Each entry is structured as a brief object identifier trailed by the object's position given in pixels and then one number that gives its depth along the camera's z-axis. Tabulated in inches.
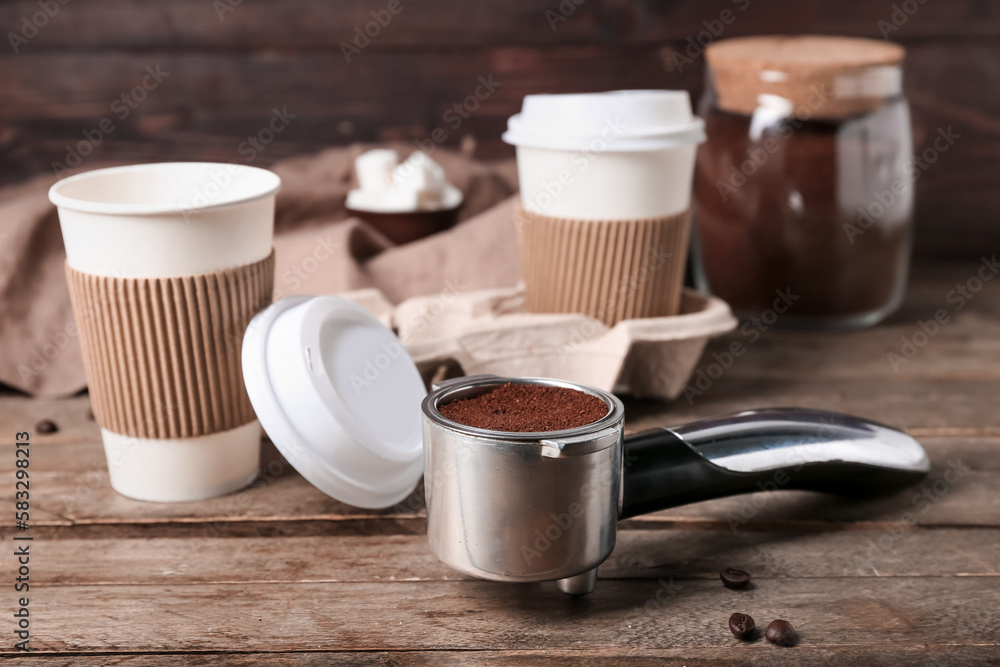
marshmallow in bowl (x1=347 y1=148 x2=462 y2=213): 47.3
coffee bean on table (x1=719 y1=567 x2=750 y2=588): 25.0
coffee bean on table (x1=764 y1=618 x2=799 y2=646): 22.5
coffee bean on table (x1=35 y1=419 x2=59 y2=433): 35.0
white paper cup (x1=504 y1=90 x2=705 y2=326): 35.2
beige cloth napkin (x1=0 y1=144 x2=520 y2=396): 39.0
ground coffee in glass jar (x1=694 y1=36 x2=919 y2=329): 42.8
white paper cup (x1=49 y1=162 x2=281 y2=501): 27.2
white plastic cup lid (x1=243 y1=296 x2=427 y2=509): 27.0
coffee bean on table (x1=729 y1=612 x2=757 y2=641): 22.7
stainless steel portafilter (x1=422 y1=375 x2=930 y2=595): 22.2
